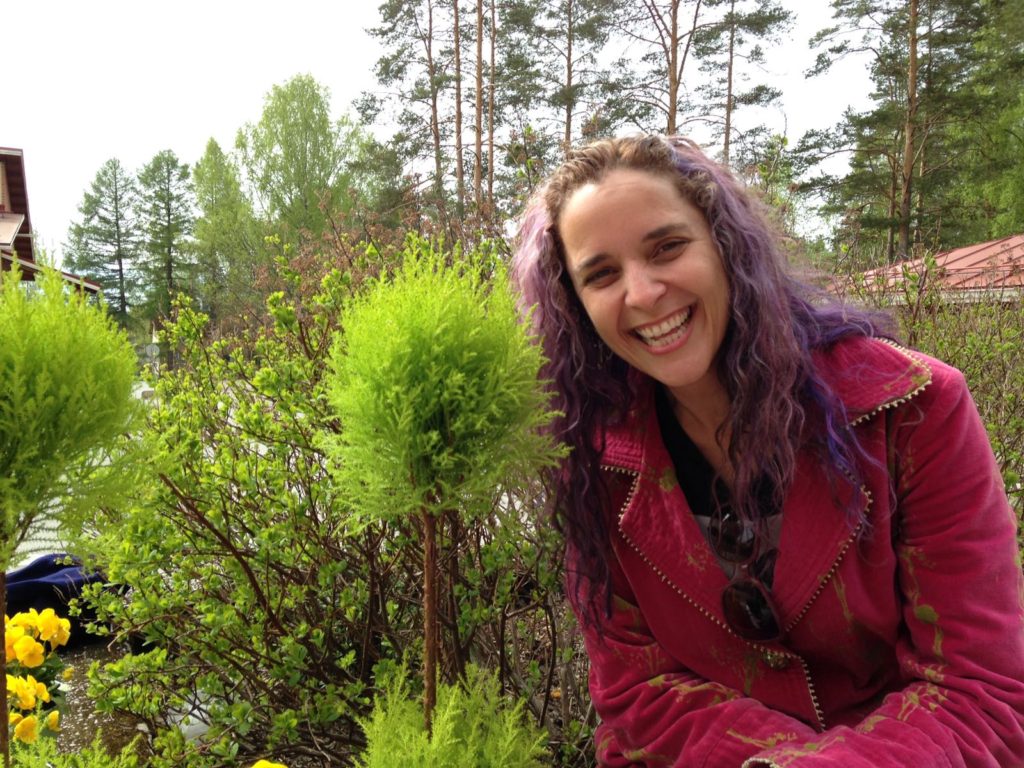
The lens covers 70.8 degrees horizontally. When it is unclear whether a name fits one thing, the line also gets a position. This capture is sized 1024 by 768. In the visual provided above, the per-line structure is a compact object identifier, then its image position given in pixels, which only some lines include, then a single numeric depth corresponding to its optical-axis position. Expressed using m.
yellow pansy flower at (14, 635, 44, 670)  1.93
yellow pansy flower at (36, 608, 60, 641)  2.18
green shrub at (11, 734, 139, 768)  1.17
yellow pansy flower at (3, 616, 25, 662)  1.95
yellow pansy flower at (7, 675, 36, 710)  1.88
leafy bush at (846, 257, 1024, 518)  3.04
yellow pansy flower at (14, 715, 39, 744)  1.62
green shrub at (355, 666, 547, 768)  1.16
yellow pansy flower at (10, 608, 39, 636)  2.16
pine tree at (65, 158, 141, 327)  34.97
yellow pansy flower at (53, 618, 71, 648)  2.31
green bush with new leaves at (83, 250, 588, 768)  1.90
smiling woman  1.30
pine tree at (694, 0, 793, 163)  12.41
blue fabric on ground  3.54
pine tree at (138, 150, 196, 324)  33.22
